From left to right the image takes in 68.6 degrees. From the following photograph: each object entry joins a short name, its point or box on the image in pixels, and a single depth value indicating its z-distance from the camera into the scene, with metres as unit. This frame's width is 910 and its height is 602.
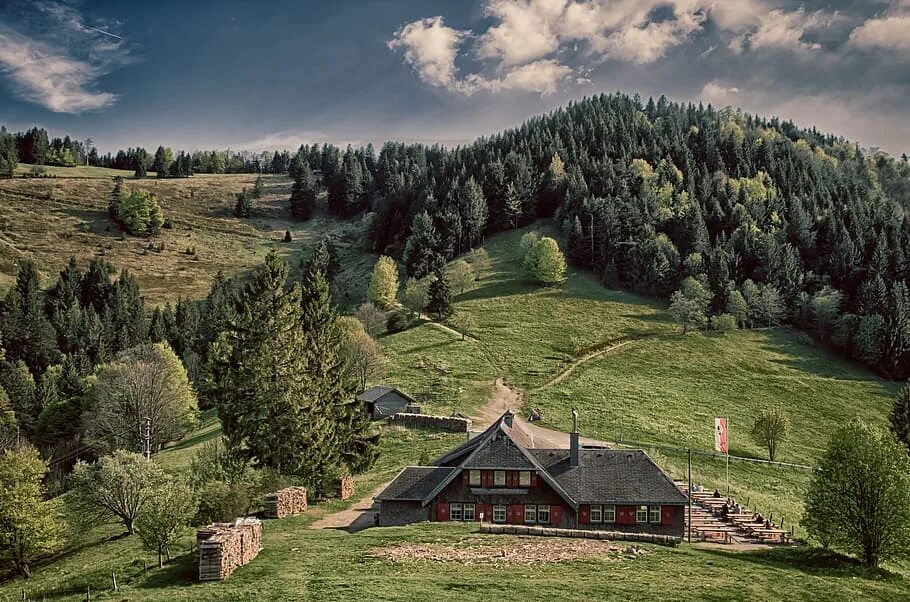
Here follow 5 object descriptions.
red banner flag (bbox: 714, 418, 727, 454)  48.62
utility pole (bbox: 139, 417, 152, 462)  56.78
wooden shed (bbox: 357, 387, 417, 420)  66.66
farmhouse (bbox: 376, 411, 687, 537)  39.44
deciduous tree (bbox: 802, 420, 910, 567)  31.81
